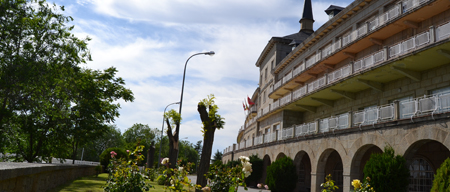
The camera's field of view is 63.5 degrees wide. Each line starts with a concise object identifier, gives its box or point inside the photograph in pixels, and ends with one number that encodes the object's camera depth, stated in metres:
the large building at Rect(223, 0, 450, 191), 15.87
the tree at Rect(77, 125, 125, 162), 104.32
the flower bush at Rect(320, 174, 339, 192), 8.72
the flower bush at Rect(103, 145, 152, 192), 9.68
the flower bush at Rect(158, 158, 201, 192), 7.43
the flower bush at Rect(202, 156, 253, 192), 7.23
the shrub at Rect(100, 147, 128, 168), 39.81
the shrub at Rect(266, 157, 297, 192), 24.88
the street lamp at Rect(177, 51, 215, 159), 25.60
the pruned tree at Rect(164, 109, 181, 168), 22.37
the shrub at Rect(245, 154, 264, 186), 32.16
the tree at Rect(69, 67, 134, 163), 26.34
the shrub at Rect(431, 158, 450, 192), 11.68
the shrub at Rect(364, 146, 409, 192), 14.98
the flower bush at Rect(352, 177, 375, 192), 8.35
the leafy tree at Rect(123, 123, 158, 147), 105.94
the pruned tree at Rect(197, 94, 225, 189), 12.40
